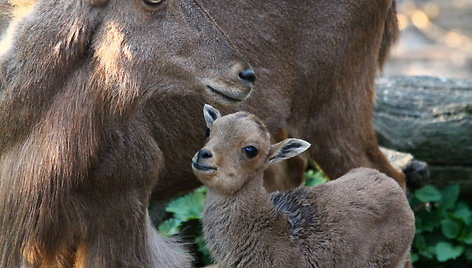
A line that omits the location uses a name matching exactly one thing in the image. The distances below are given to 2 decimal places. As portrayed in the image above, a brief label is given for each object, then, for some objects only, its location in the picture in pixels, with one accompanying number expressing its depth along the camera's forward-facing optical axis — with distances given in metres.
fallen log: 15.68
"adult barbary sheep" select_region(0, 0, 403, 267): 10.60
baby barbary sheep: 10.43
